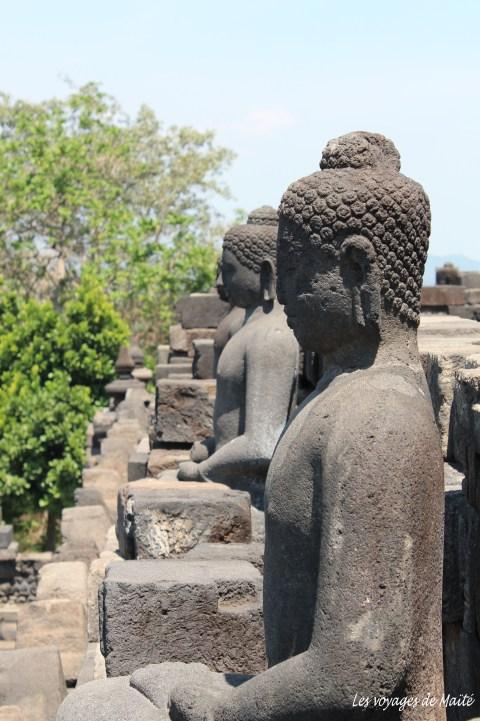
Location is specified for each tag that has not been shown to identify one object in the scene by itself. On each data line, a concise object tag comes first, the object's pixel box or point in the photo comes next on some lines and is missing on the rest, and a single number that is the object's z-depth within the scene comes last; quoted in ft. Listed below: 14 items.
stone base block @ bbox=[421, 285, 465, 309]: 84.29
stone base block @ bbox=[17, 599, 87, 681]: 39.25
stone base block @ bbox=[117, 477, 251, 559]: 24.87
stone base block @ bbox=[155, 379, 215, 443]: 41.56
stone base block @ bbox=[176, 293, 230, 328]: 67.15
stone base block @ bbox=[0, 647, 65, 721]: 29.10
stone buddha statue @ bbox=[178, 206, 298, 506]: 29.68
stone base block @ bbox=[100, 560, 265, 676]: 19.47
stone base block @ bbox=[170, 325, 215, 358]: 67.38
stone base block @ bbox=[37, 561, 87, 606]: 41.87
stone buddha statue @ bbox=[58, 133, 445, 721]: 13.32
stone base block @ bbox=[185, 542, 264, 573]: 22.99
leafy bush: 102.12
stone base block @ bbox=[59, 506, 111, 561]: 51.50
